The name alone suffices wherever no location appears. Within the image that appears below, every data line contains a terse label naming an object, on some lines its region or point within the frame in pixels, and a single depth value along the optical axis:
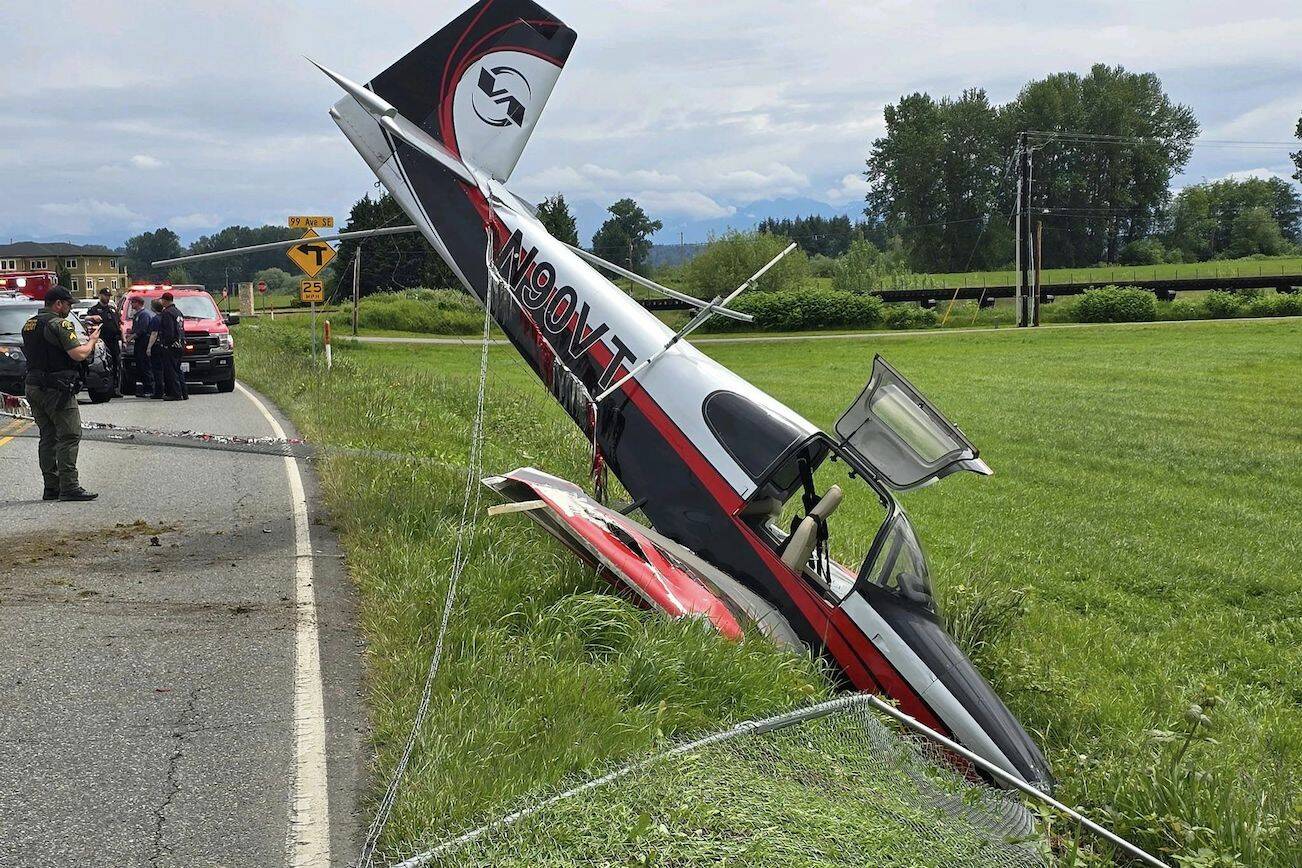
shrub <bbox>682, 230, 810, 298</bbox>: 68.19
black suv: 19.86
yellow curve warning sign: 24.66
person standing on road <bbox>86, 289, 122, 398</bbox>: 21.20
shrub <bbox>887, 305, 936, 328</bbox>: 55.88
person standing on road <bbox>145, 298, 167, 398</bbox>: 21.55
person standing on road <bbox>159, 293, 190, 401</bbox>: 20.91
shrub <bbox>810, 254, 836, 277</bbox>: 79.35
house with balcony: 152.12
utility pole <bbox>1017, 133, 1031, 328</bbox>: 54.41
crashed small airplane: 7.39
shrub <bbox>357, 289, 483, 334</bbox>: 53.03
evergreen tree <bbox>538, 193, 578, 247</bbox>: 73.38
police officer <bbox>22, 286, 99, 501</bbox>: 11.50
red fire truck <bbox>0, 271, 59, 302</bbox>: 41.75
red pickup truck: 22.91
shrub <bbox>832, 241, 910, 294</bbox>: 71.69
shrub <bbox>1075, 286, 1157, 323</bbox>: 54.34
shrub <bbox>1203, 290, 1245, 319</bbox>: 53.91
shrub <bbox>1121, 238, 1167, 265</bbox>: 114.44
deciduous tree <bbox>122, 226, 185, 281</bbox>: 174.86
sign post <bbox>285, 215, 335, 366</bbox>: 24.64
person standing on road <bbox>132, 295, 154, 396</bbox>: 20.83
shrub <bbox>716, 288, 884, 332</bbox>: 54.88
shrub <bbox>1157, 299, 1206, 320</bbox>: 54.19
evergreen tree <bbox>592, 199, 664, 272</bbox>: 124.38
